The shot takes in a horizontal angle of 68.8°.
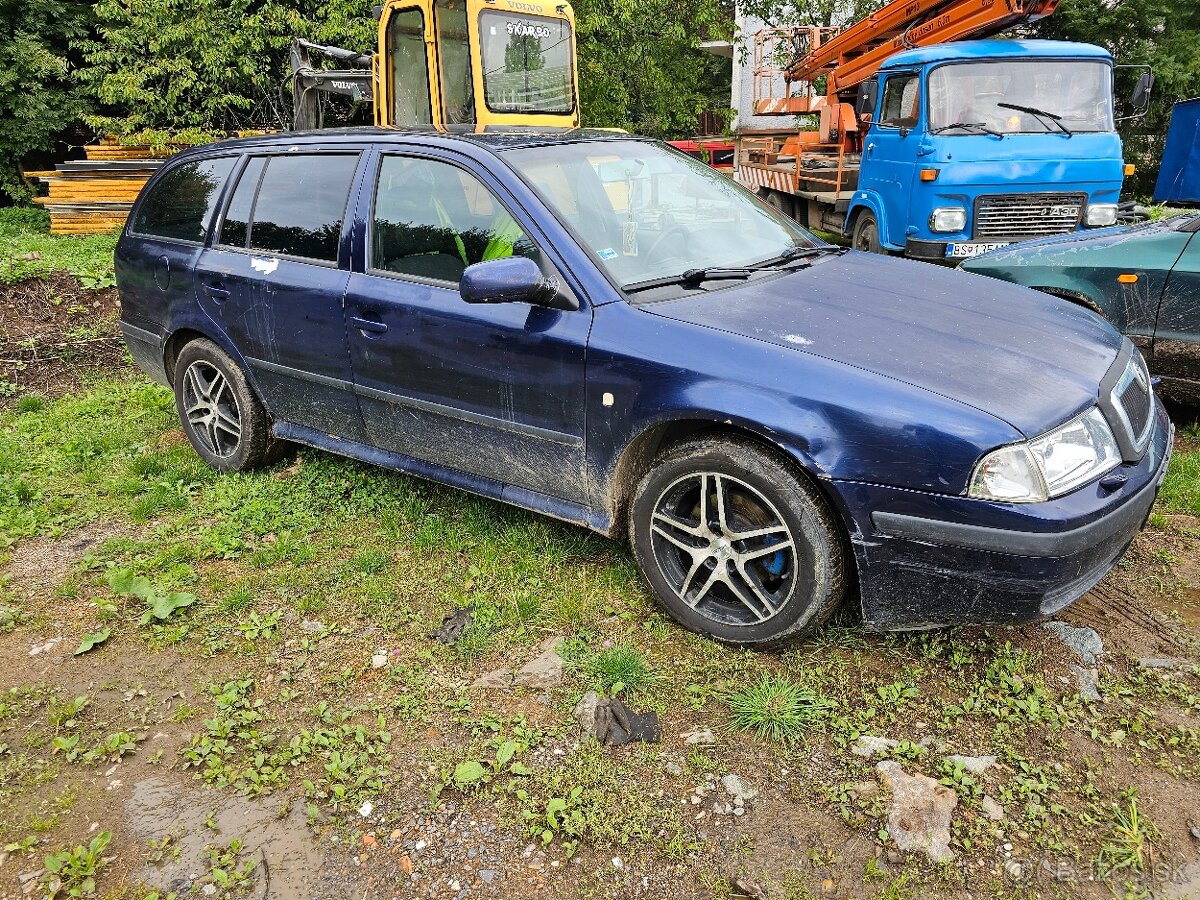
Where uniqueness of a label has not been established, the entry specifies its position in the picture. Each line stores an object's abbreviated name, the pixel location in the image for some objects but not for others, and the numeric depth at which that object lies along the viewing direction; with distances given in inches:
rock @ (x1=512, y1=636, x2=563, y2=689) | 123.4
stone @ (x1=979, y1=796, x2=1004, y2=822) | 96.4
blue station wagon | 105.8
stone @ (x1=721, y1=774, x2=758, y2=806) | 101.6
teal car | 179.2
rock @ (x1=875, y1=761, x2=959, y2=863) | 93.6
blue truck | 303.3
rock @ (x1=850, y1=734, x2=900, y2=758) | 106.3
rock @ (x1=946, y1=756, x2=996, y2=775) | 102.5
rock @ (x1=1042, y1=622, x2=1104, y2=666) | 121.0
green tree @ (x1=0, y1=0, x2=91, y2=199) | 577.0
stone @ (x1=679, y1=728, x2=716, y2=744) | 110.8
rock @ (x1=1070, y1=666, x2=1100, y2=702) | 113.3
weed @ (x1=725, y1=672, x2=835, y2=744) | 110.6
